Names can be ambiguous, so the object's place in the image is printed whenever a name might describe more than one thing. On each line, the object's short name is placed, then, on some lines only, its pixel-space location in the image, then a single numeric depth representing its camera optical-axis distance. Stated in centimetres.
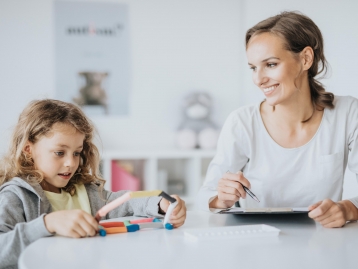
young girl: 131
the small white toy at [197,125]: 379
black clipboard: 127
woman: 165
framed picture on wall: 371
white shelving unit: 353
